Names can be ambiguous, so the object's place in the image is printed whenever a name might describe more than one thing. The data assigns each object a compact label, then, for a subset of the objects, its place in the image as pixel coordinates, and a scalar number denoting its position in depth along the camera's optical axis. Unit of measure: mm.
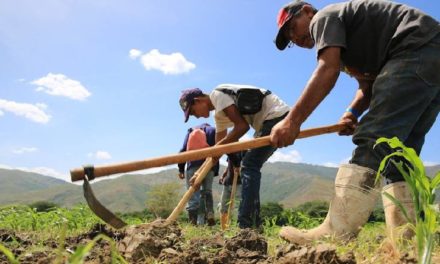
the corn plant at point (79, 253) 832
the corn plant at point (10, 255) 904
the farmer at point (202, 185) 6719
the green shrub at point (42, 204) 31906
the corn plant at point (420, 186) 1480
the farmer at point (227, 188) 6073
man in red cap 2525
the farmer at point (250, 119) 4328
